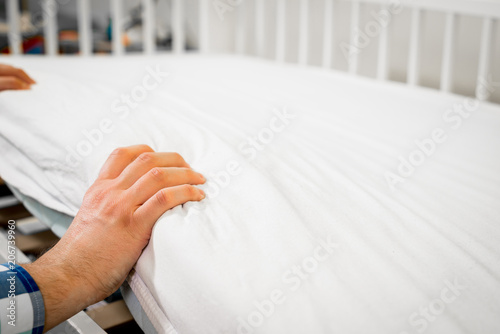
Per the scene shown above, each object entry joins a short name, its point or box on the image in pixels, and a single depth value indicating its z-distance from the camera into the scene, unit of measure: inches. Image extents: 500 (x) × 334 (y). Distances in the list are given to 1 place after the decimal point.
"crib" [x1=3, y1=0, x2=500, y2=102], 40.4
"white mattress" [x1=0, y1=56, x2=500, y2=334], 15.5
